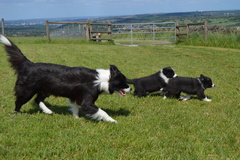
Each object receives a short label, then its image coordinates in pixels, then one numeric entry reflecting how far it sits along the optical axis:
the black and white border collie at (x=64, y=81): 5.04
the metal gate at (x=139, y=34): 25.87
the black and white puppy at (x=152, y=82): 7.13
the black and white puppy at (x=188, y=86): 7.00
